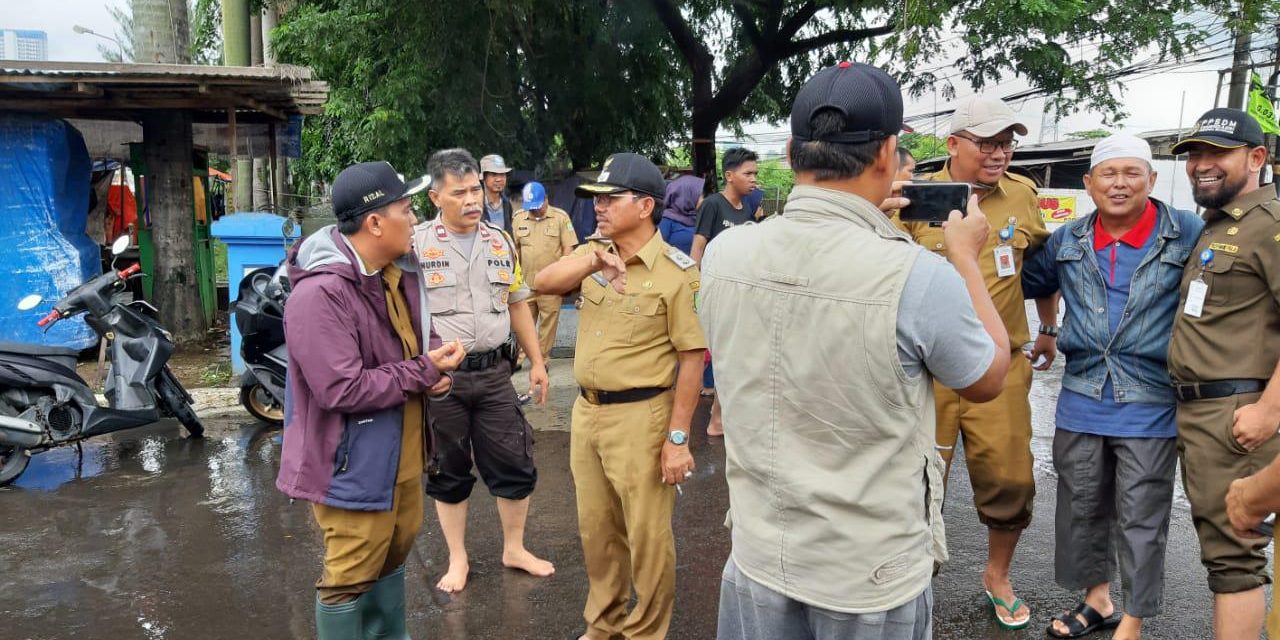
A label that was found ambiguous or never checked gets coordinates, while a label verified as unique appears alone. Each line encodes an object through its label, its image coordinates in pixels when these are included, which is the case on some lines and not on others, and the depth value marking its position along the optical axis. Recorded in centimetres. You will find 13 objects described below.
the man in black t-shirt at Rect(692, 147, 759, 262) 693
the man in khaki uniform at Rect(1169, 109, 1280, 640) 309
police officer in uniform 416
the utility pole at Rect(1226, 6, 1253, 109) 1153
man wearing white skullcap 344
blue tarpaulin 906
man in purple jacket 287
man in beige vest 184
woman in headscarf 789
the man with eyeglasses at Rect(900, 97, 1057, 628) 365
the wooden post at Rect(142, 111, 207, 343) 981
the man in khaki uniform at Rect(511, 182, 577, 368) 812
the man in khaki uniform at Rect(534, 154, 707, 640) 328
